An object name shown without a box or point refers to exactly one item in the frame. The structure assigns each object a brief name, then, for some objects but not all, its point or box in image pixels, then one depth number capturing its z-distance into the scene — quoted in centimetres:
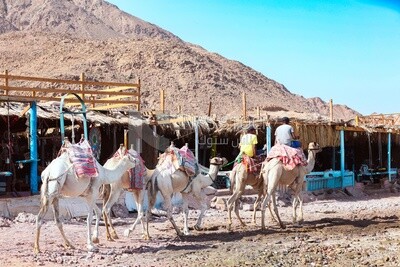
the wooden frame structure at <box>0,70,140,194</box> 1535
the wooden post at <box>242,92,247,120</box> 2233
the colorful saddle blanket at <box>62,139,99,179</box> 1061
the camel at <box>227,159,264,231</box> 1413
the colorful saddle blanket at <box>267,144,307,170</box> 1376
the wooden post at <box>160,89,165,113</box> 2339
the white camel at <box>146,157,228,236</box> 1250
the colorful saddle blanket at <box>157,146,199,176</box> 1266
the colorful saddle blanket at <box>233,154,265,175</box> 1429
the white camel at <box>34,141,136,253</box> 1049
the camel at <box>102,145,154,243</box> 1212
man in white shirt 1442
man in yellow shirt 1496
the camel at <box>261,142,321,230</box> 1362
